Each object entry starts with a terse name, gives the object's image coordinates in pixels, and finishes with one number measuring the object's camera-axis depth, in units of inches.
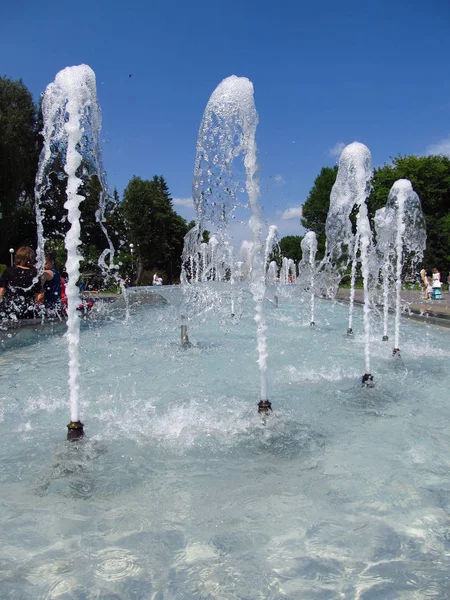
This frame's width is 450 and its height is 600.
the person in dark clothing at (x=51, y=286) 310.7
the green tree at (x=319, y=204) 2362.0
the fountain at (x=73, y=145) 160.1
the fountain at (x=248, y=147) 183.3
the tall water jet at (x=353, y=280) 365.8
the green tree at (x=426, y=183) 2126.0
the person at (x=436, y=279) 905.5
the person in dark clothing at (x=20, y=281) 302.5
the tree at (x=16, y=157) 1198.3
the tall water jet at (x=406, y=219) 368.5
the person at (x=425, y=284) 929.5
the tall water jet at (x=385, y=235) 414.2
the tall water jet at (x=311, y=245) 639.7
